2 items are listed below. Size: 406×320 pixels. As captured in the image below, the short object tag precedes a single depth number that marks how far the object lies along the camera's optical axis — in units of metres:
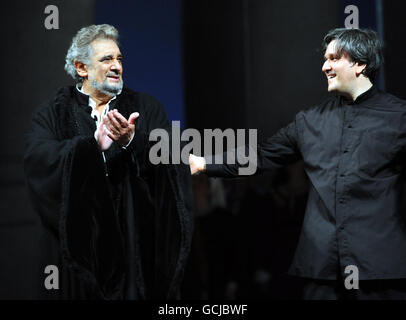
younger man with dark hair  5.77
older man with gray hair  5.88
